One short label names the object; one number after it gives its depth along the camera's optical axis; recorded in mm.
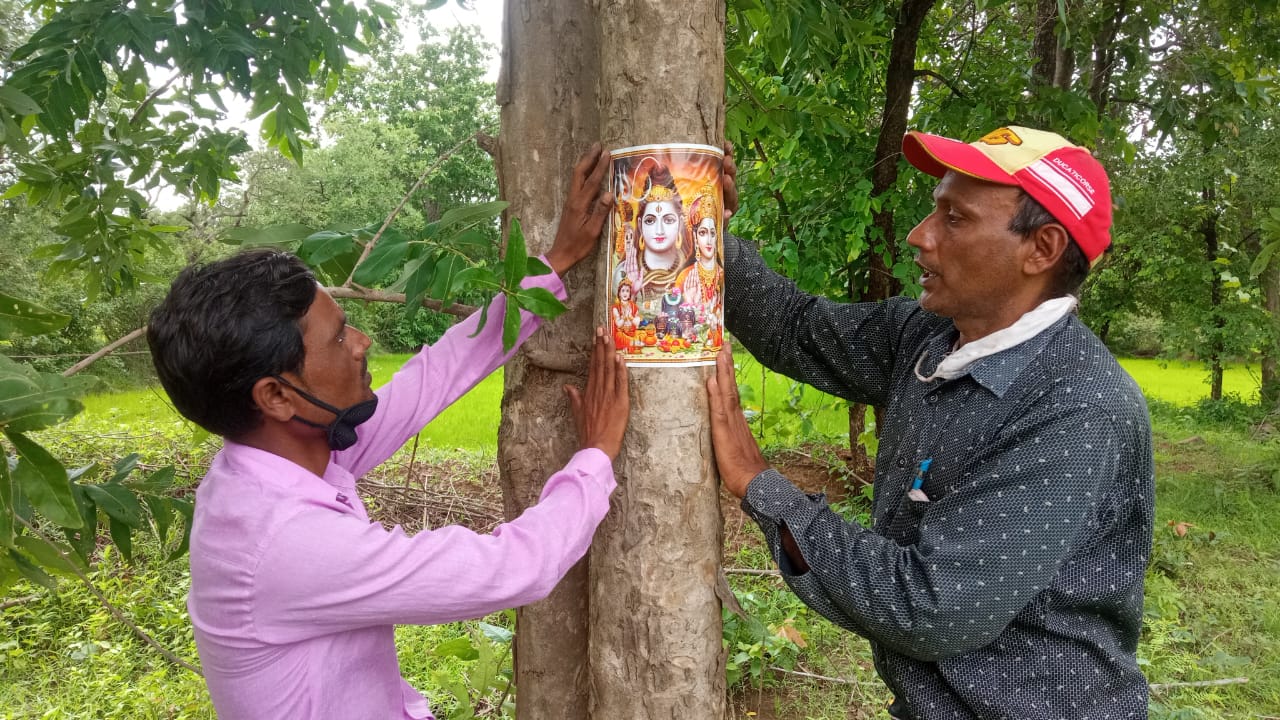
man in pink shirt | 1238
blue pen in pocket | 1489
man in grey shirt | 1312
